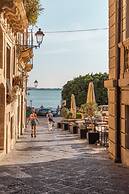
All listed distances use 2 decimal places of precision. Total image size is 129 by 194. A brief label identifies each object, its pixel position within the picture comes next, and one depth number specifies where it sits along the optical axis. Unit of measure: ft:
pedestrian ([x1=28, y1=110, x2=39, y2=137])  90.51
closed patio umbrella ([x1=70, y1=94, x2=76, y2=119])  122.11
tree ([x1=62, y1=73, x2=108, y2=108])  195.42
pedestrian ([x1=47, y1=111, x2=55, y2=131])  113.48
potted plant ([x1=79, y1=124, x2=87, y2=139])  87.49
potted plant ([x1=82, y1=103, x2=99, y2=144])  89.74
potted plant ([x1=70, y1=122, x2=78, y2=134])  101.45
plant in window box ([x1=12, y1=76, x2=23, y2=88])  72.18
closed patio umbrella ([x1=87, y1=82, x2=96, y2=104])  99.93
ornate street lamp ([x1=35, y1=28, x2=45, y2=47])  74.17
